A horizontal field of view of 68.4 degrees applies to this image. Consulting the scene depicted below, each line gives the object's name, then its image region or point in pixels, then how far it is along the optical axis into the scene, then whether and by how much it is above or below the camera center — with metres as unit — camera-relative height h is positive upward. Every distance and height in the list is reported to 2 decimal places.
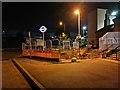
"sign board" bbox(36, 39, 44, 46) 11.01 -0.03
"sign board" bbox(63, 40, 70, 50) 10.88 -0.28
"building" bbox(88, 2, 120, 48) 18.55 +4.65
